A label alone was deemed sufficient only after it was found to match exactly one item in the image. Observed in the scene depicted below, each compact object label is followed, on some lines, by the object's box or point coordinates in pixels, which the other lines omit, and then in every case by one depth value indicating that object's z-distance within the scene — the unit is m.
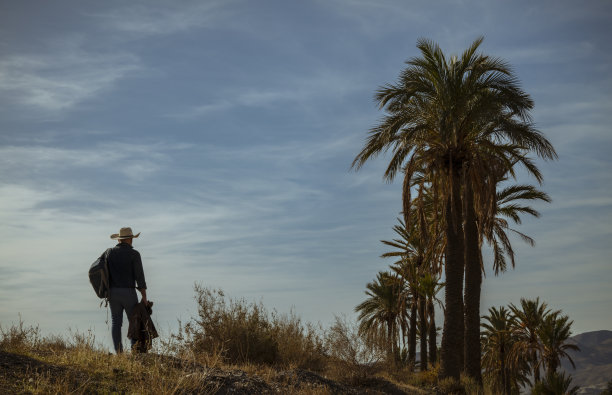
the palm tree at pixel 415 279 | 32.62
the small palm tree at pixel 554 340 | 38.97
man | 11.09
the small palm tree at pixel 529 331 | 39.22
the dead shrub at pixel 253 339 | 14.65
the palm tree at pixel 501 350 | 39.81
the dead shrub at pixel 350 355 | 16.06
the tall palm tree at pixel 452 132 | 20.97
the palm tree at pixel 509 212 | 27.73
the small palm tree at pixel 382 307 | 41.97
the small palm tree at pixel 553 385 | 31.67
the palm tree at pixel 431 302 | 32.59
